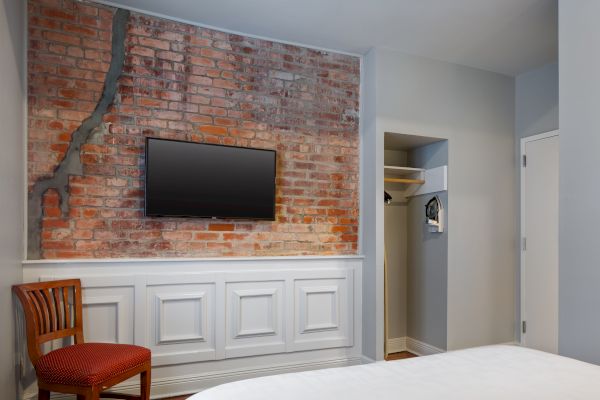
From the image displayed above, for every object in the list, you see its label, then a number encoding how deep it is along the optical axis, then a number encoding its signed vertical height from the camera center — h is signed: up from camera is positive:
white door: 3.70 -0.30
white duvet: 1.35 -0.59
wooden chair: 2.12 -0.80
